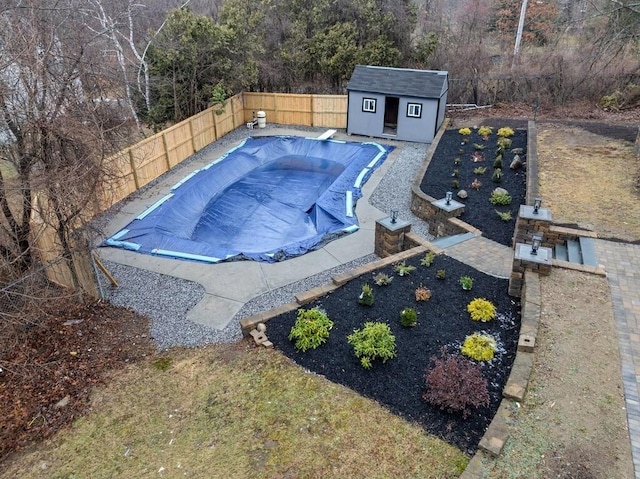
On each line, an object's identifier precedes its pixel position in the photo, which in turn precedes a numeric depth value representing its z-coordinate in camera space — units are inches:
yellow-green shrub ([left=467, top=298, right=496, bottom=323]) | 308.5
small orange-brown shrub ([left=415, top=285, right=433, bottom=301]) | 330.3
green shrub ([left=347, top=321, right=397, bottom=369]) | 279.9
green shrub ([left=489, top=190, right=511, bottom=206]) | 483.8
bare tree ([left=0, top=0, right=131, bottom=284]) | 286.0
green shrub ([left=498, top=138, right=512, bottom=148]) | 631.8
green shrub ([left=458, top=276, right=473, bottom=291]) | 337.5
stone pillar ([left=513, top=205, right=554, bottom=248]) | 374.6
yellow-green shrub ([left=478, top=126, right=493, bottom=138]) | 697.0
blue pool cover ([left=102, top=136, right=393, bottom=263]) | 472.7
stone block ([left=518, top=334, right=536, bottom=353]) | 263.4
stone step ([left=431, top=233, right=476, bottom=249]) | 411.8
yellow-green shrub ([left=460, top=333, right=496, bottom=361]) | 275.6
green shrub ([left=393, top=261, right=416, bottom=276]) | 361.4
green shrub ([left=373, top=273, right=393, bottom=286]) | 349.1
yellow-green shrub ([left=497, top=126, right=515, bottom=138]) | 684.7
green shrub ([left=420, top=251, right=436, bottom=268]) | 370.6
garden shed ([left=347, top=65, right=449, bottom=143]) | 720.3
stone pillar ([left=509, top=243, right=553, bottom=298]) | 323.6
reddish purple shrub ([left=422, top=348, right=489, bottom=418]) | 242.7
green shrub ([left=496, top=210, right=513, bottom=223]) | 449.7
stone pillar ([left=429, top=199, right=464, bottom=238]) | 455.8
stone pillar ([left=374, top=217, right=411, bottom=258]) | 412.5
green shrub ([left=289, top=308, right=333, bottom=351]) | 296.5
